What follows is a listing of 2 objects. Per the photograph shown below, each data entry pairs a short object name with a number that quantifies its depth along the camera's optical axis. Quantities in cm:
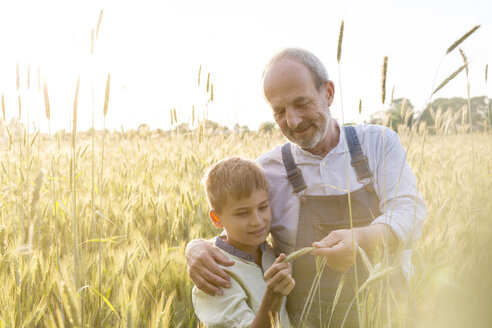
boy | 159
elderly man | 187
